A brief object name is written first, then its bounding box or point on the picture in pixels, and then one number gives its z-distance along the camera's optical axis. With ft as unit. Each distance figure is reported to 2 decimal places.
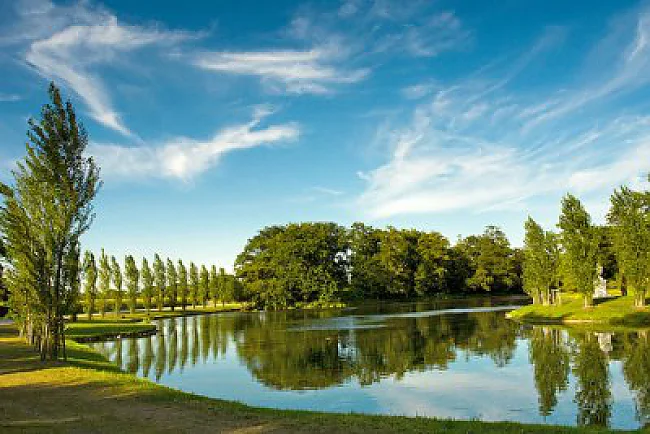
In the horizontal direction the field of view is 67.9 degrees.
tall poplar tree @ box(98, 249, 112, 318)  280.10
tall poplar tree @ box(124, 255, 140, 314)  306.14
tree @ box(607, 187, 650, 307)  164.66
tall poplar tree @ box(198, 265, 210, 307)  396.65
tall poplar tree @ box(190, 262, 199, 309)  389.60
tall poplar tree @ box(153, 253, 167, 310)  349.35
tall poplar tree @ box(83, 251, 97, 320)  251.60
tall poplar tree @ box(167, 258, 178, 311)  364.17
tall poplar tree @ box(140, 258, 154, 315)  330.13
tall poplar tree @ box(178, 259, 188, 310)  374.77
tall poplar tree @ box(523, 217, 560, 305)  226.17
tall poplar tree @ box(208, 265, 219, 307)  404.36
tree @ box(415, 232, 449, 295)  448.24
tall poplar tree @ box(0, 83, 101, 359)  92.58
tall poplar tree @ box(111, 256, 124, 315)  291.17
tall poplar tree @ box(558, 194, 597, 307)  182.91
